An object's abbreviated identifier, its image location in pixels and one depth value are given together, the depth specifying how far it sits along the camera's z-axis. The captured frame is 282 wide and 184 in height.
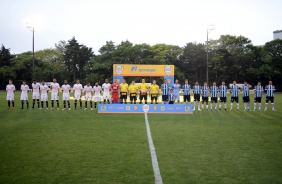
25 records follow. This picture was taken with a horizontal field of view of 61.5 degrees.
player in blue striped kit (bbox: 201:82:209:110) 17.53
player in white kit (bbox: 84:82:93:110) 17.58
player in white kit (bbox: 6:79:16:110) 16.98
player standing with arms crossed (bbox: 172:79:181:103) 17.96
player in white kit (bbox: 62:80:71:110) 17.34
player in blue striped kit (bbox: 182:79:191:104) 17.48
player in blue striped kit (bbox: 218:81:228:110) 17.55
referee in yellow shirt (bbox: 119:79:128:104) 17.11
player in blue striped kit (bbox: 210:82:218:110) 17.44
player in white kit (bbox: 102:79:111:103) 18.14
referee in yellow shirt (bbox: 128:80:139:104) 17.11
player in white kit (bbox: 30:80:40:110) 17.27
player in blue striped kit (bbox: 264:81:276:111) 17.11
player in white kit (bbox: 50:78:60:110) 17.23
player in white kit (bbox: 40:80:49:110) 17.23
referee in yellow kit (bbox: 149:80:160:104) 16.88
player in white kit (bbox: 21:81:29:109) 17.25
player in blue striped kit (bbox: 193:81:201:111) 17.55
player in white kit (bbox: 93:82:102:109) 17.61
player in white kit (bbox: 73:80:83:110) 17.42
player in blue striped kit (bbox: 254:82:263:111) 17.34
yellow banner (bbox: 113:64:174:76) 23.56
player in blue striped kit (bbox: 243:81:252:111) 17.35
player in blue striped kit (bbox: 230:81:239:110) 17.51
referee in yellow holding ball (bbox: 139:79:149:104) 16.86
